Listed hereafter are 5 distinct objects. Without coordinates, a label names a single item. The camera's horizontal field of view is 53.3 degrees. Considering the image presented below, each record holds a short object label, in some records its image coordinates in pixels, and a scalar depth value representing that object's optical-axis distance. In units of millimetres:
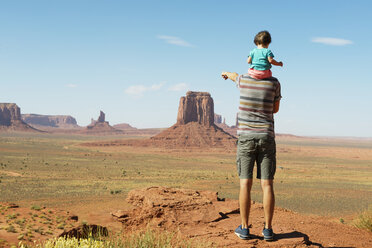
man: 4734
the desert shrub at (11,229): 7668
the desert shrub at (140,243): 4162
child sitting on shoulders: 4719
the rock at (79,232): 8430
